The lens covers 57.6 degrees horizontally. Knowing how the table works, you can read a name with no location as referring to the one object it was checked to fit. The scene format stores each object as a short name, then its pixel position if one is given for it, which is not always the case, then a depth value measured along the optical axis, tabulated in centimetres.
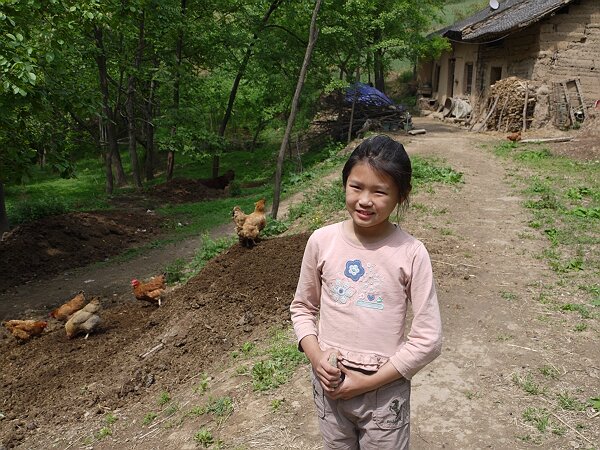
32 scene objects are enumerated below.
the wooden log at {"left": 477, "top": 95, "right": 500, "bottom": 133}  1774
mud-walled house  1650
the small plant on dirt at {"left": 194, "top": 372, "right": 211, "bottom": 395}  439
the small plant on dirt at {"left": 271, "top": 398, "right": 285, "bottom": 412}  383
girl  206
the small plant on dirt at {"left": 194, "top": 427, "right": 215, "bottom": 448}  361
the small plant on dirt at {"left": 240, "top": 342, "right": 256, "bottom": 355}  489
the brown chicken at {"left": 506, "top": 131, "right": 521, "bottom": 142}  1527
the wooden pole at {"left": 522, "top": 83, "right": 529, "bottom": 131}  1681
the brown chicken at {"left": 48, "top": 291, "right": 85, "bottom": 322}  664
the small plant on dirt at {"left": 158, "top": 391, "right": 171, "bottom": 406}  448
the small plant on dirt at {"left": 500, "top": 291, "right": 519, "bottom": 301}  543
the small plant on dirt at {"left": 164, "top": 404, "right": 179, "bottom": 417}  422
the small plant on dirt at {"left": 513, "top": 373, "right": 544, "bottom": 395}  388
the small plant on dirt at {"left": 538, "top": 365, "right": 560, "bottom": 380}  407
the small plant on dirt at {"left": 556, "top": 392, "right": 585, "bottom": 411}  369
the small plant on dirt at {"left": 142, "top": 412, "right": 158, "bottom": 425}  422
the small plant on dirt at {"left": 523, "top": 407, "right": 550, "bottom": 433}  350
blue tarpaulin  1945
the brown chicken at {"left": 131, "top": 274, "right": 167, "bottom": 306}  653
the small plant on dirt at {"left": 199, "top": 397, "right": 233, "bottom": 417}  389
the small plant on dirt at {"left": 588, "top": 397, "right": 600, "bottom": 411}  369
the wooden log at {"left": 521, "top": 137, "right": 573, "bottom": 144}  1477
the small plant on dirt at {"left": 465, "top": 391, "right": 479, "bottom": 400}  384
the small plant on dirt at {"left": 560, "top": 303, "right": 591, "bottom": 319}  505
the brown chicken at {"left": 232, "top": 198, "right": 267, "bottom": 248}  711
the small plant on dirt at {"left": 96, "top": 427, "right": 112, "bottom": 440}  423
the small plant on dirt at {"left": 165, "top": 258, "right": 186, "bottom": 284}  798
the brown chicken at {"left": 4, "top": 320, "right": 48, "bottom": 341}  622
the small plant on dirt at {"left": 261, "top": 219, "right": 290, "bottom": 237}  802
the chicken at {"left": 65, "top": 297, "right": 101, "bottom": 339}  604
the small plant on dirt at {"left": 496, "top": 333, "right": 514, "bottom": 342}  462
